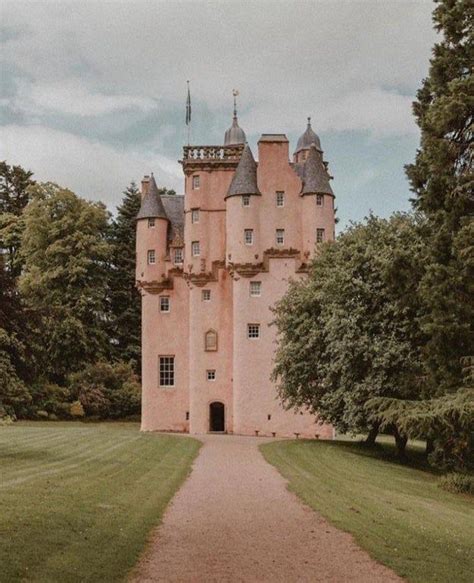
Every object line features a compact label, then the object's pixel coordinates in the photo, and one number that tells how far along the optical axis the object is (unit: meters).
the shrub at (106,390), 51.88
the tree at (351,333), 27.67
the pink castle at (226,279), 43.22
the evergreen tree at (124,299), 59.47
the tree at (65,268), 52.72
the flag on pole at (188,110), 49.94
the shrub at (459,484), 21.69
